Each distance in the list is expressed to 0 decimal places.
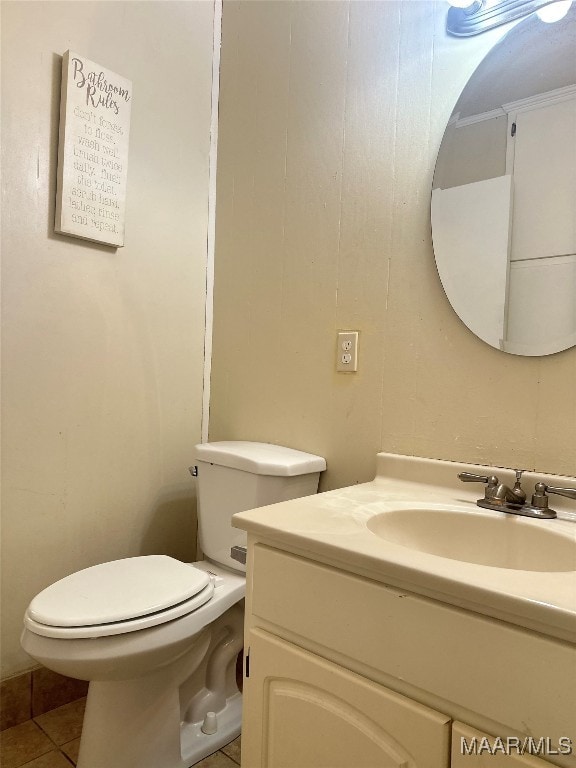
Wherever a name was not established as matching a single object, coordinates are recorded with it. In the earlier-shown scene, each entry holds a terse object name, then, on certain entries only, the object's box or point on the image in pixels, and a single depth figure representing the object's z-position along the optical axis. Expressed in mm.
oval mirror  994
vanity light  1005
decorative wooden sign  1327
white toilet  982
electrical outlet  1312
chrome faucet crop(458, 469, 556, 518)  911
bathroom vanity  548
